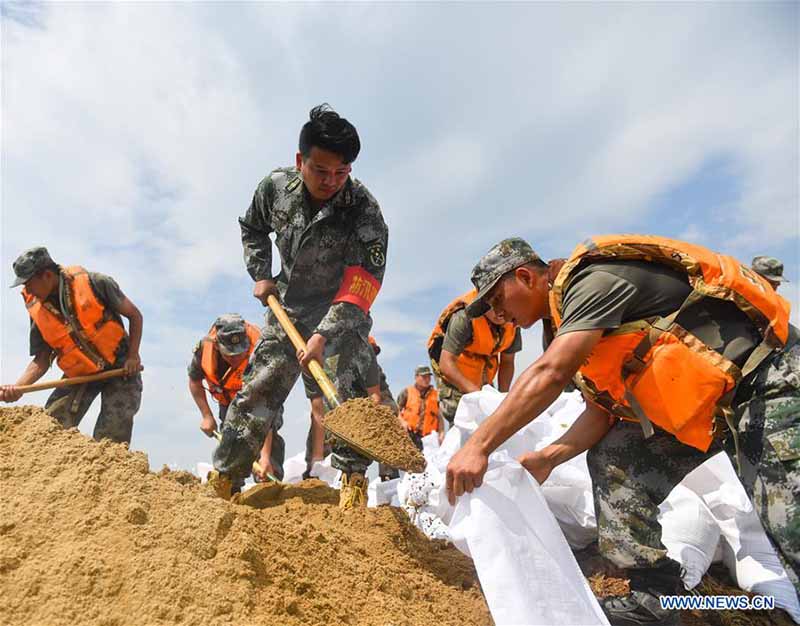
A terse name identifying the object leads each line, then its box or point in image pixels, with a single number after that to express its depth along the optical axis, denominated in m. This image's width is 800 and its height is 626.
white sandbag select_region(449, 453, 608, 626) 1.72
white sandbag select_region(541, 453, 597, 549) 3.10
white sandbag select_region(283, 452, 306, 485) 6.56
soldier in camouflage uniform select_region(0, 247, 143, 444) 5.21
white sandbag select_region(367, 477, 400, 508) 4.08
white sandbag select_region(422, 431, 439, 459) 7.73
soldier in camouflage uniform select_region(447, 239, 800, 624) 1.81
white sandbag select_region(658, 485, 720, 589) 2.77
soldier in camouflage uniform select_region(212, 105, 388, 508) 3.24
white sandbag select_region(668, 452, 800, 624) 2.72
